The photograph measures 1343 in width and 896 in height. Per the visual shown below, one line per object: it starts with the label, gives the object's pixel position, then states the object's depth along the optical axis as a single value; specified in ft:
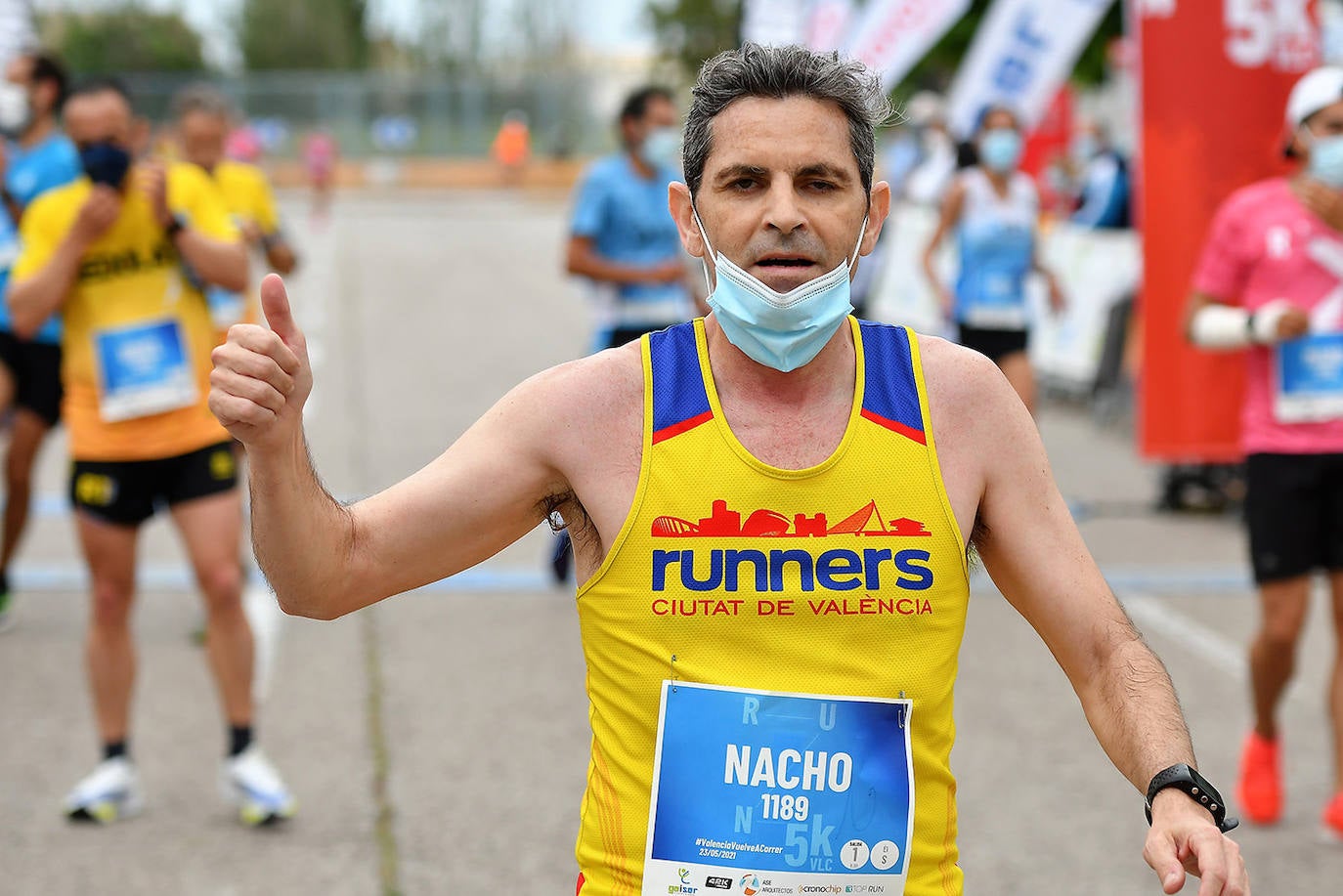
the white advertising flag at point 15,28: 33.58
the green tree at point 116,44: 201.16
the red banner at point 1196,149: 27.66
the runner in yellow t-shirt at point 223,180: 25.84
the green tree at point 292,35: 232.94
